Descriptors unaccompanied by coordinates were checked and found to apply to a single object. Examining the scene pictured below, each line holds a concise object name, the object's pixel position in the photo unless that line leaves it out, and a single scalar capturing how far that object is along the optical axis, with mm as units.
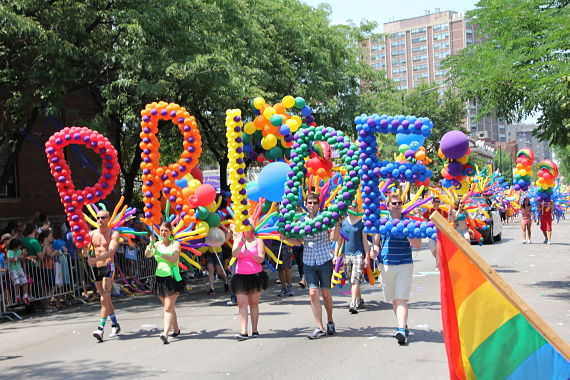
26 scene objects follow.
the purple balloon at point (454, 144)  9727
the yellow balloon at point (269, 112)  11156
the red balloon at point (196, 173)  12876
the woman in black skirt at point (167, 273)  8461
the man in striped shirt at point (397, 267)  7766
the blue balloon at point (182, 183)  10747
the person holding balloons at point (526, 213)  21641
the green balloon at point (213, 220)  10648
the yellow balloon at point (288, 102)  11172
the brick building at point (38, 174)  19156
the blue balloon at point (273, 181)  9453
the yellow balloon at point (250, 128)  11570
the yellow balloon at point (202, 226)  10116
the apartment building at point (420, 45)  153750
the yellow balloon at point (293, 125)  10805
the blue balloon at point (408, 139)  9141
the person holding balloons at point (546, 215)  20031
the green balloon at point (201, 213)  10539
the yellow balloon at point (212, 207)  10859
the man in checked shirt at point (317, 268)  8211
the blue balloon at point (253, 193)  10586
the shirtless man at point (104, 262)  8781
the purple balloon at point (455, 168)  10680
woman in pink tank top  8500
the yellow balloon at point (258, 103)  11273
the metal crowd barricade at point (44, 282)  11719
